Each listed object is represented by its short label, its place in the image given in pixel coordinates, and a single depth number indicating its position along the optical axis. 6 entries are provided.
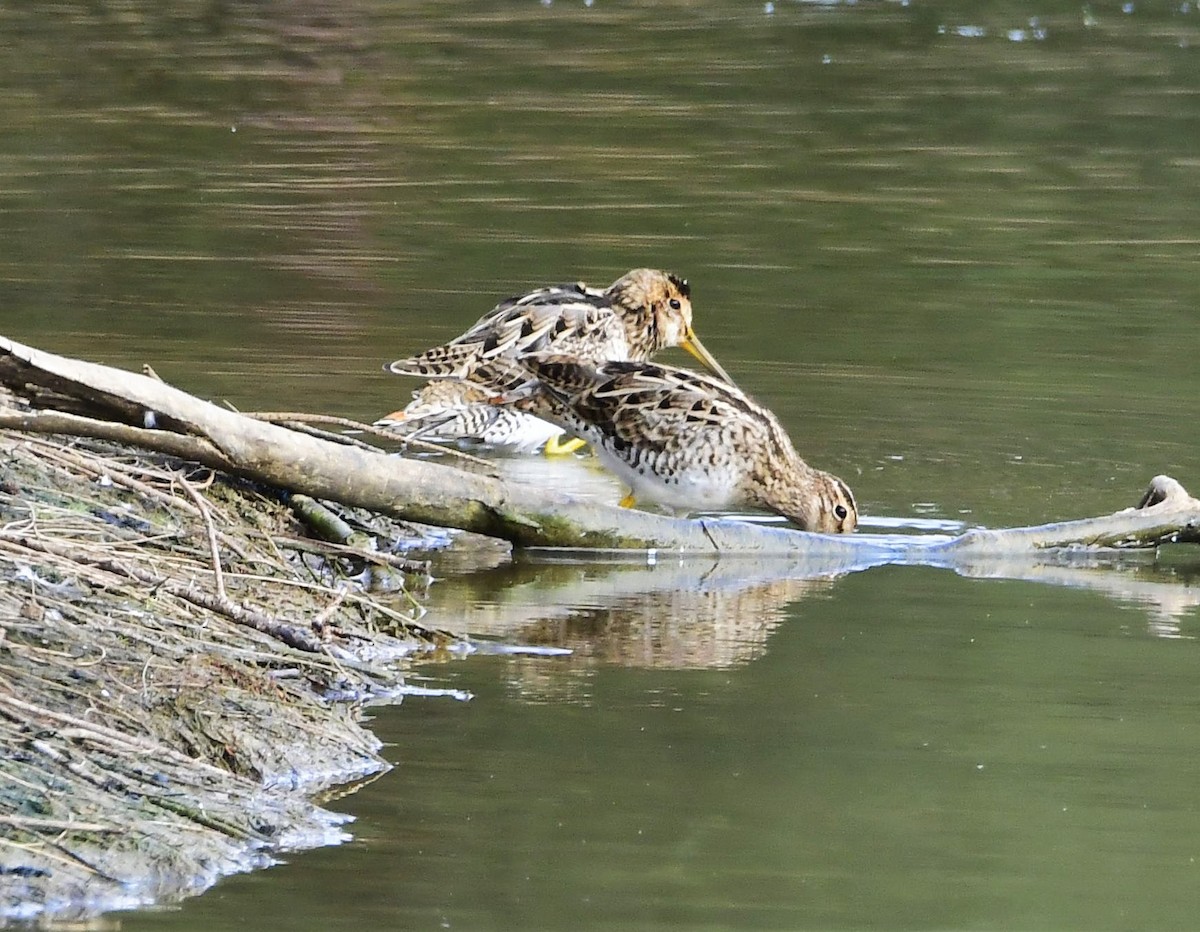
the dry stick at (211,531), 12.55
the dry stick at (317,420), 15.26
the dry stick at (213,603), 12.34
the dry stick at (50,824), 9.45
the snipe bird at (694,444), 17.64
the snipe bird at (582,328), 21.11
